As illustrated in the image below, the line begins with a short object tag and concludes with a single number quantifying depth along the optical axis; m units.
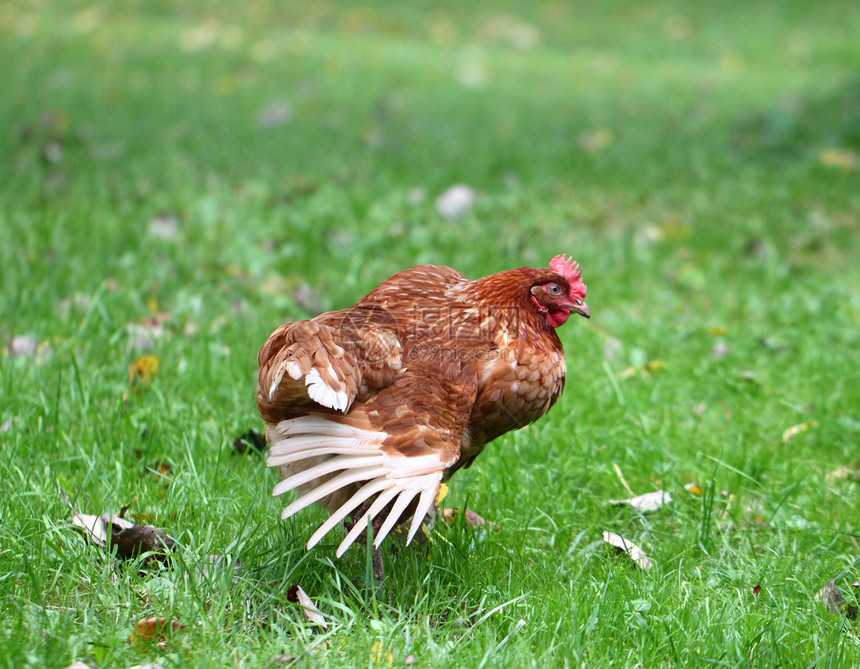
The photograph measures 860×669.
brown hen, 4.18
